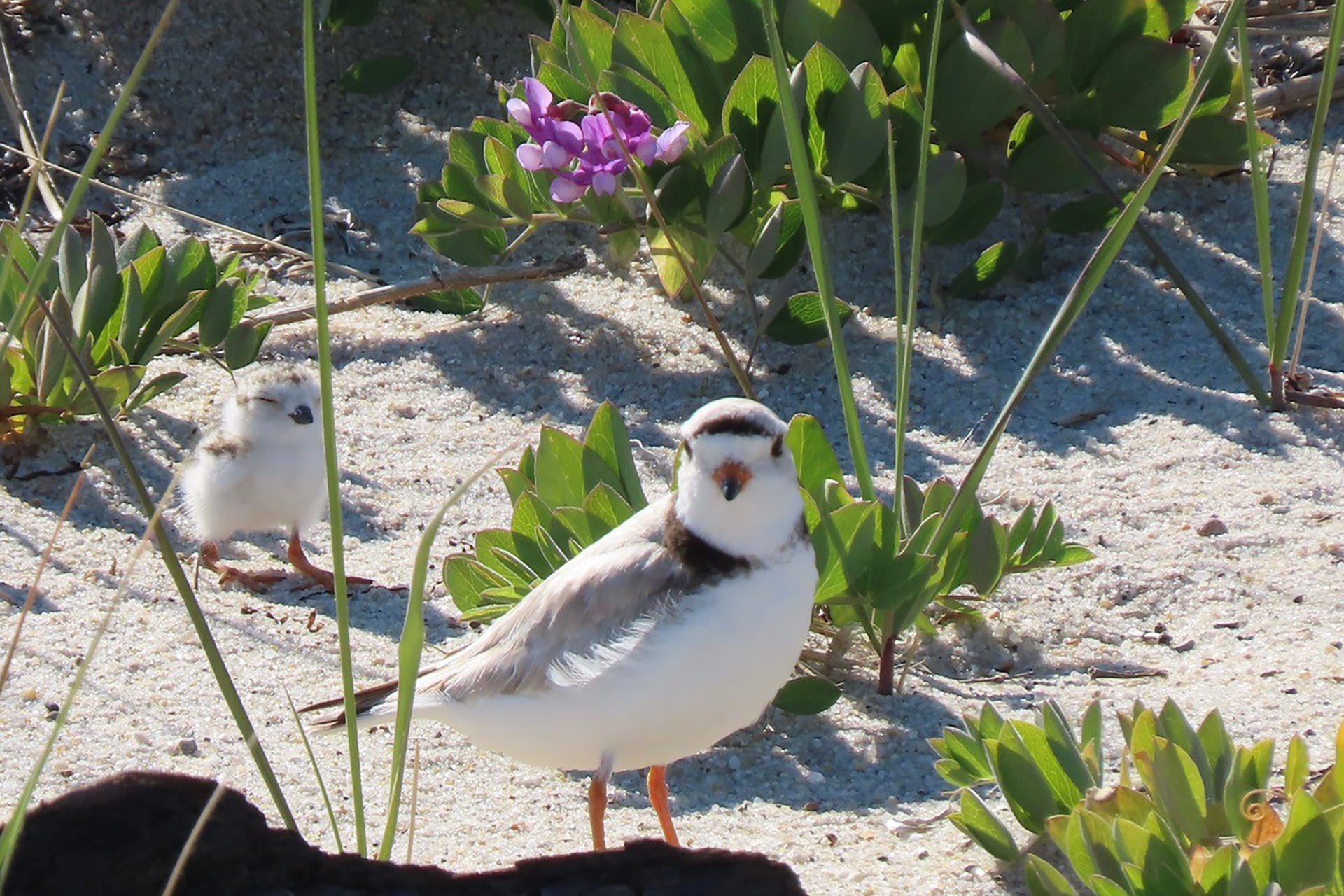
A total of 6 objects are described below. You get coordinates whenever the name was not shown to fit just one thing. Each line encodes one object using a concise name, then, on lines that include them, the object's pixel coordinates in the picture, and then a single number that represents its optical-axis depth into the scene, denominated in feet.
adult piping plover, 16.12
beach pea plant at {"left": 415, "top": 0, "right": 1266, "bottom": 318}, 27.76
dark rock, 12.05
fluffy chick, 26.18
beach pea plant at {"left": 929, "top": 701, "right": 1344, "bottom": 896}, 13.35
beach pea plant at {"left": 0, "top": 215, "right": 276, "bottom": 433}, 26.45
